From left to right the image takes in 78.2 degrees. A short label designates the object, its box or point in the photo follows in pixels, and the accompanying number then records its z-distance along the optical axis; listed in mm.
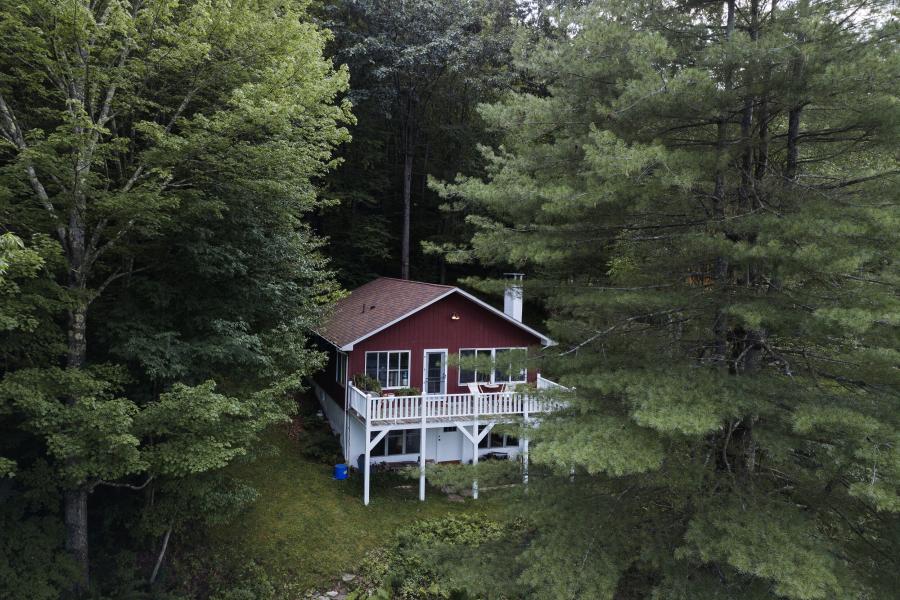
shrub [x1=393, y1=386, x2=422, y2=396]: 14953
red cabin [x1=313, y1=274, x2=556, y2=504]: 14227
